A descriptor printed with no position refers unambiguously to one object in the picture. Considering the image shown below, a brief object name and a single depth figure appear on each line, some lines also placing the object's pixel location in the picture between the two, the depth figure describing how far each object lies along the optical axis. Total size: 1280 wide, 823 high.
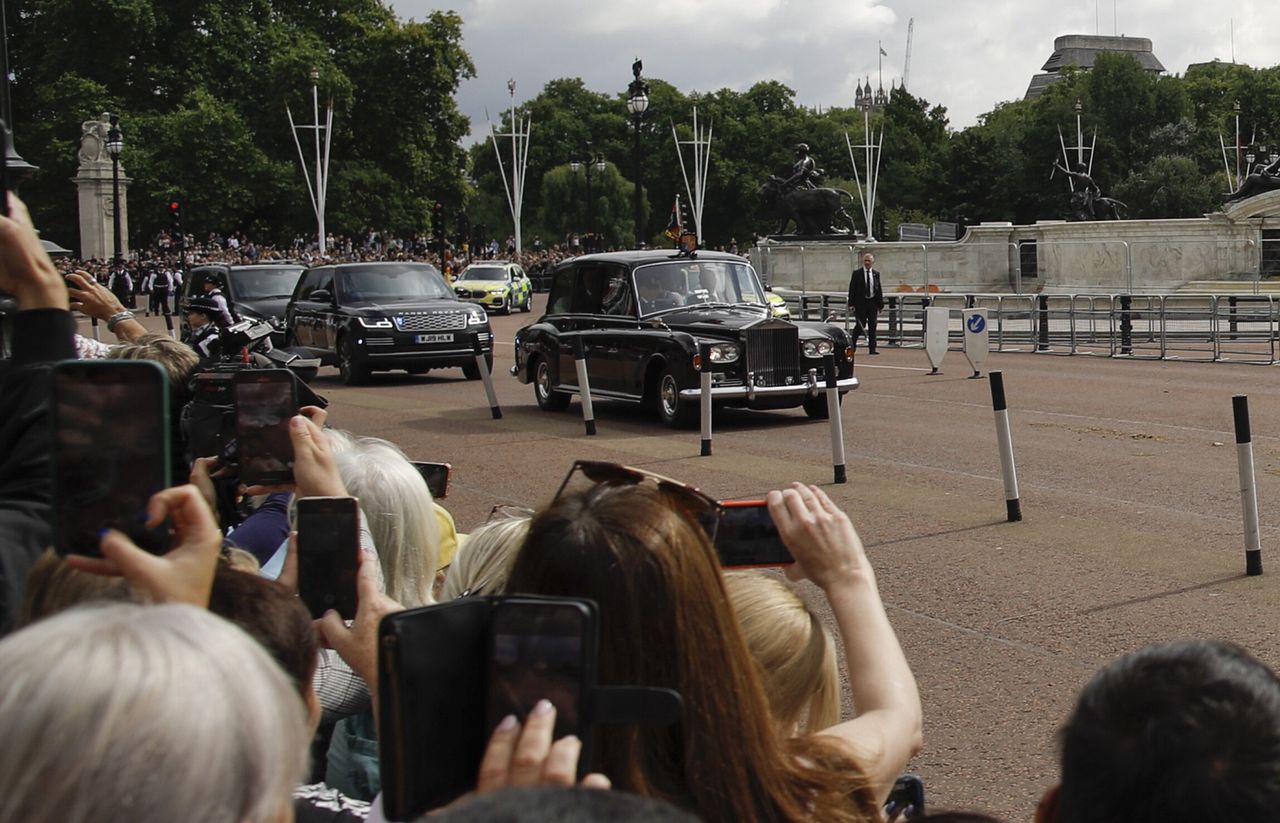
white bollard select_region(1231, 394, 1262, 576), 8.97
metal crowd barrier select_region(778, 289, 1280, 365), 27.31
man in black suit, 28.59
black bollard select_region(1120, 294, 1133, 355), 27.39
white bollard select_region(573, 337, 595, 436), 16.77
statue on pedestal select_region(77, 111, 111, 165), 63.94
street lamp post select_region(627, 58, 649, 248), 33.09
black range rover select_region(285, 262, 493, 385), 23.94
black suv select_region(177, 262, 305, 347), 28.45
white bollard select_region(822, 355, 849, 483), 12.91
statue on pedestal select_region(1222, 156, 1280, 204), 47.91
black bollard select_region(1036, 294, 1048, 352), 28.95
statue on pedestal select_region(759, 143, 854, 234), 56.47
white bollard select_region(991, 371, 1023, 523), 10.88
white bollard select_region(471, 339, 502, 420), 18.70
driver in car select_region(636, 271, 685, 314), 18.25
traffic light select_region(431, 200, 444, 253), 58.53
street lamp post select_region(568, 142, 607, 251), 96.50
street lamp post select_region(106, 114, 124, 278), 51.59
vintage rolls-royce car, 17.11
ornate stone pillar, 64.19
